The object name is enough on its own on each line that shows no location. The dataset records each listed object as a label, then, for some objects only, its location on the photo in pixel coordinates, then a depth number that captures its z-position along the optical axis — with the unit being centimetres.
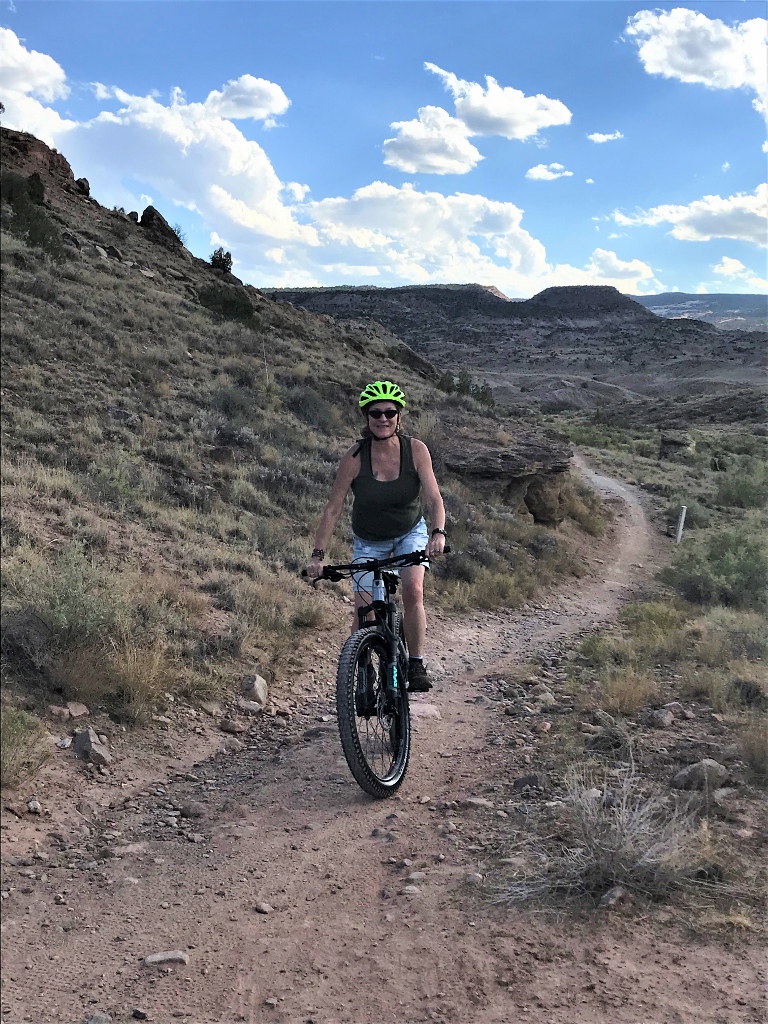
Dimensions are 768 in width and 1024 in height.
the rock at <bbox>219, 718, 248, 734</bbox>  497
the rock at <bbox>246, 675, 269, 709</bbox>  545
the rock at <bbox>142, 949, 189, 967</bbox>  263
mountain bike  379
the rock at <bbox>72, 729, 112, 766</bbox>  407
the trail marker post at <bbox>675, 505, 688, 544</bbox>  1639
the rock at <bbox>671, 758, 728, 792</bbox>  394
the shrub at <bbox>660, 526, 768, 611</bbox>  1010
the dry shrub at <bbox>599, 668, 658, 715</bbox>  524
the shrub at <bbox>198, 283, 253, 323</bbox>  2250
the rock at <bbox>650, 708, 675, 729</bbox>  492
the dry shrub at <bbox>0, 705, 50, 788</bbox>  353
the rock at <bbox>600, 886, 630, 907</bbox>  285
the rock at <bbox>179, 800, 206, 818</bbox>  384
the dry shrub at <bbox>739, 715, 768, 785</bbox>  404
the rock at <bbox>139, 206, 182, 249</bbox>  3200
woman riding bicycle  434
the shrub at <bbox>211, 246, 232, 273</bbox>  3266
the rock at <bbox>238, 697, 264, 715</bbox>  530
